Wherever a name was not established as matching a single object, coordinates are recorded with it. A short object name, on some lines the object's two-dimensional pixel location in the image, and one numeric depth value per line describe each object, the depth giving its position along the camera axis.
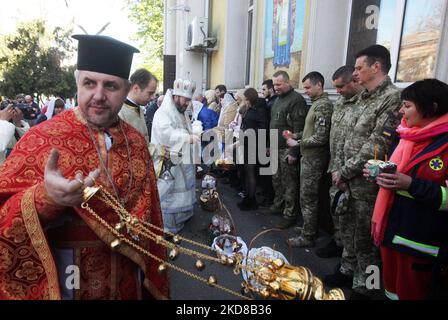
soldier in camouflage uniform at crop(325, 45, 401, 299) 2.75
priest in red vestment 1.27
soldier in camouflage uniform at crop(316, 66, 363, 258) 3.18
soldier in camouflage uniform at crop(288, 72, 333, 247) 4.04
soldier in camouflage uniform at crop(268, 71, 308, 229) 4.83
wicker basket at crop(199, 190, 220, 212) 5.27
